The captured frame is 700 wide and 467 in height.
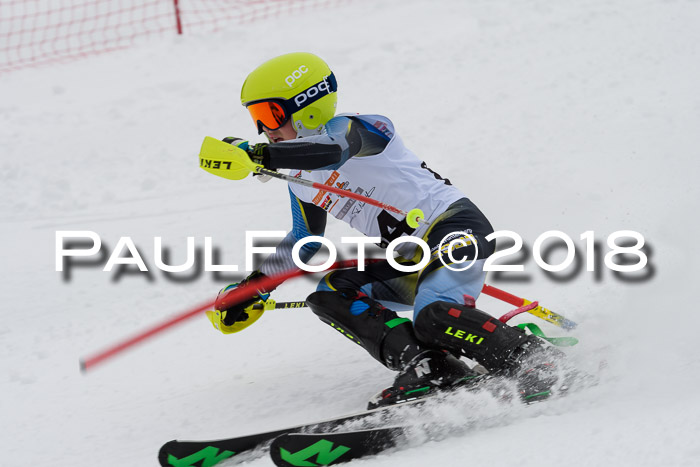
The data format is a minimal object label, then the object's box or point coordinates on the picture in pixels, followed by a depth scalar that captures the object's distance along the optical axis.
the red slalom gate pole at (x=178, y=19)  18.12
